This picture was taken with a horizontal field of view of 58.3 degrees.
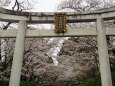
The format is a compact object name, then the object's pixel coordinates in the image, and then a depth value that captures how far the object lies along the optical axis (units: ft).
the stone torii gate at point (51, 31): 18.47
